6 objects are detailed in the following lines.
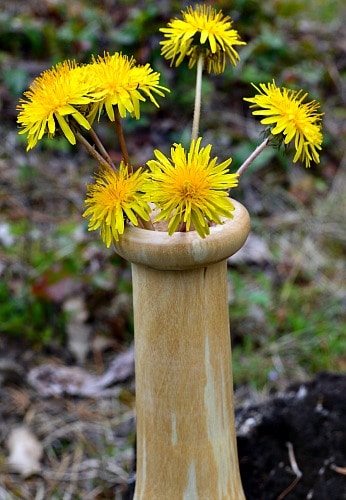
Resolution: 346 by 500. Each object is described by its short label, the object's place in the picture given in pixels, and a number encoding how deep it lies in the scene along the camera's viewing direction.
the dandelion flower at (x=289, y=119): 0.66
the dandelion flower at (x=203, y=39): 0.69
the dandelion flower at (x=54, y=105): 0.64
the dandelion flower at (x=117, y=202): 0.65
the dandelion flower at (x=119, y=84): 0.65
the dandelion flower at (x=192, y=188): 0.64
